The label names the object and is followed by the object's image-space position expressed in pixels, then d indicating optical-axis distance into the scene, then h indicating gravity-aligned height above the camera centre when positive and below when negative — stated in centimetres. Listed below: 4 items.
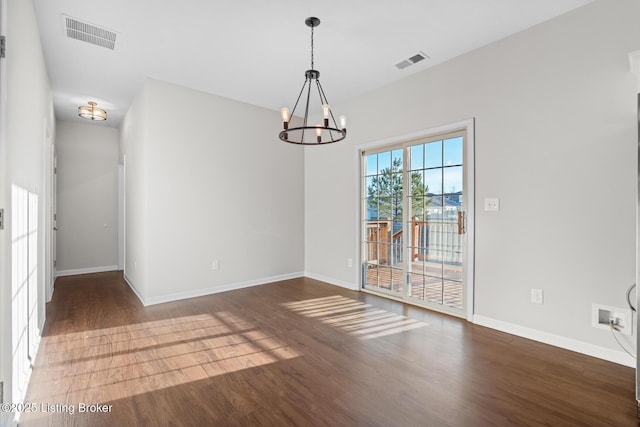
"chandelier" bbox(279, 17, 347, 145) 276 +92
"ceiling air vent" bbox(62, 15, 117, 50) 284 +175
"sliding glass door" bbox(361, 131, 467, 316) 355 -11
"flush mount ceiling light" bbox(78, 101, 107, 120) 478 +160
